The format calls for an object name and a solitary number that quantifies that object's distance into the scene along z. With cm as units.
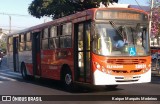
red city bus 994
